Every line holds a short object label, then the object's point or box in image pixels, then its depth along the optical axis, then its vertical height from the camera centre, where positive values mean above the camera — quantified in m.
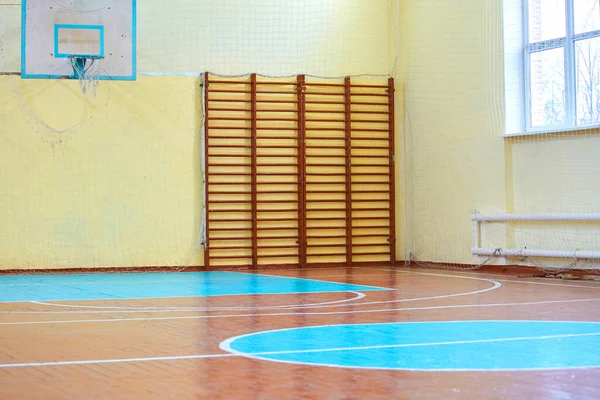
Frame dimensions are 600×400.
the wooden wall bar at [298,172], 13.27 +0.93
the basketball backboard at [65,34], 11.30 +2.59
